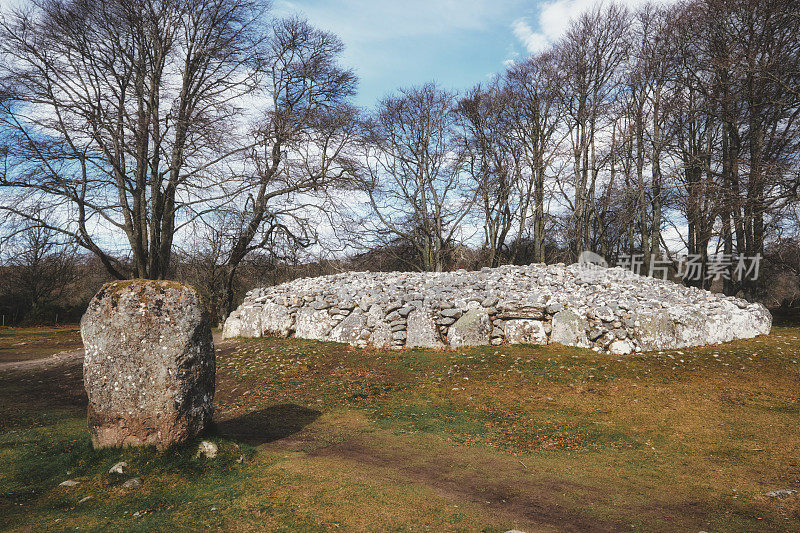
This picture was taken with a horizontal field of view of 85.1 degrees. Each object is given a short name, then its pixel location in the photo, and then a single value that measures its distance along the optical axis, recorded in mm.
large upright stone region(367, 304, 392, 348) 11867
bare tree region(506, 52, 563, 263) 23625
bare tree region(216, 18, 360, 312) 15383
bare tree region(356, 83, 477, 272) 25516
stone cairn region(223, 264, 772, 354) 10953
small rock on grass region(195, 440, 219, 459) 4996
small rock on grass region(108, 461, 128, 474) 4574
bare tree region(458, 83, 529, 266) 25156
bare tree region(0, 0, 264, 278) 12867
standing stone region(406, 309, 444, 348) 11523
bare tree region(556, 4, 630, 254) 22328
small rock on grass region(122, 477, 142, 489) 4355
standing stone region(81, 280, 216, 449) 4957
